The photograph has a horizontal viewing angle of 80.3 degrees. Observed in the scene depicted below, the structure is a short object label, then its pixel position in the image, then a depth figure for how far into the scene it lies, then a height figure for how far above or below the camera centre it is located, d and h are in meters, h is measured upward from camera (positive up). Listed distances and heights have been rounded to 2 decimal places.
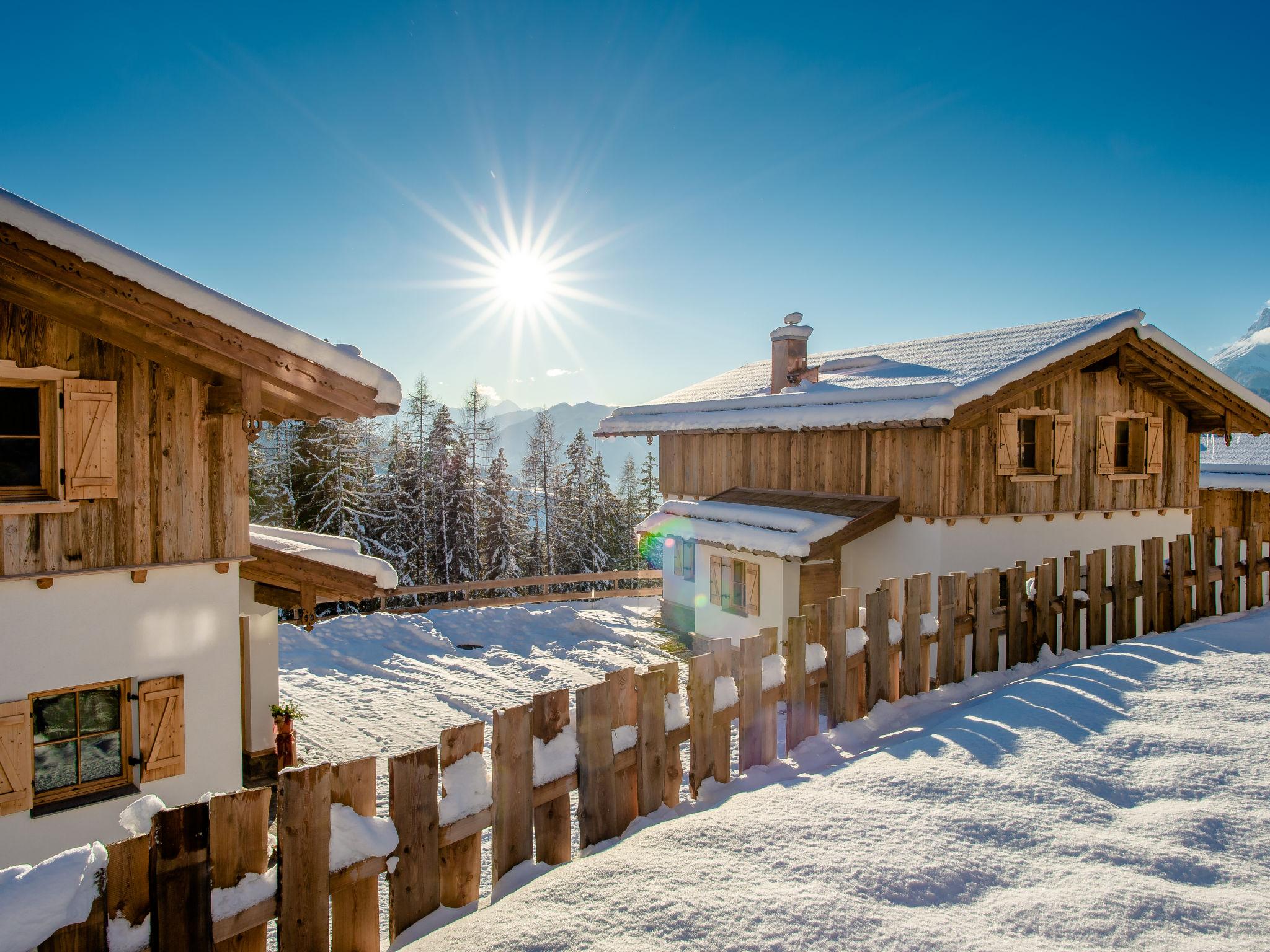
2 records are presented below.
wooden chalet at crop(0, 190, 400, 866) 6.03 -0.36
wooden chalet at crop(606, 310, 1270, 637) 12.49 +0.55
